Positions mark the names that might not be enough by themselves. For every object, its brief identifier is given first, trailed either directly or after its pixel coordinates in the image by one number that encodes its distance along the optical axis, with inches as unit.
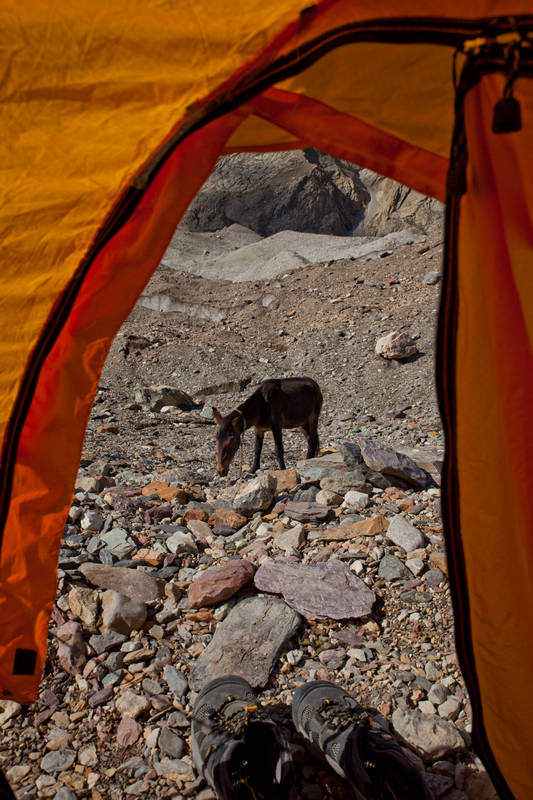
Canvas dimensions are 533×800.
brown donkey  269.9
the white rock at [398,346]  457.4
